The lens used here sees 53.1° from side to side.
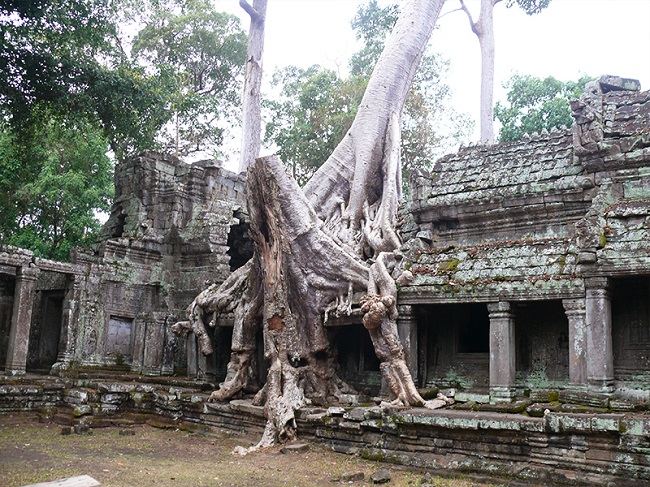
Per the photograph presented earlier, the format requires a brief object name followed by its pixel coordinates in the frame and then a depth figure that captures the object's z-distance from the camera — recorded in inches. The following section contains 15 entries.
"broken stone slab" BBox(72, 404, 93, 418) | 460.1
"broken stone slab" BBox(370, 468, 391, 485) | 286.5
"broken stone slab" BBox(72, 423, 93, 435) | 422.3
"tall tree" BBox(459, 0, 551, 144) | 837.8
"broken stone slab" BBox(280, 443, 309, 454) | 354.6
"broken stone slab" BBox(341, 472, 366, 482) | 293.3
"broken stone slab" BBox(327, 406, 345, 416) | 362.9
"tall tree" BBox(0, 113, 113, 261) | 821.9
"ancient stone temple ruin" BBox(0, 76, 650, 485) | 306.0
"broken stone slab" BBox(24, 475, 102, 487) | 261.4
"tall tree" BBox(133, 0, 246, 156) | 1056.8
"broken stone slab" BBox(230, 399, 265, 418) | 404.2
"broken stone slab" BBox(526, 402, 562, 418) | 300.7
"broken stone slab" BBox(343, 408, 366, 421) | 350.0
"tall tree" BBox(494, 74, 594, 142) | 852.0
